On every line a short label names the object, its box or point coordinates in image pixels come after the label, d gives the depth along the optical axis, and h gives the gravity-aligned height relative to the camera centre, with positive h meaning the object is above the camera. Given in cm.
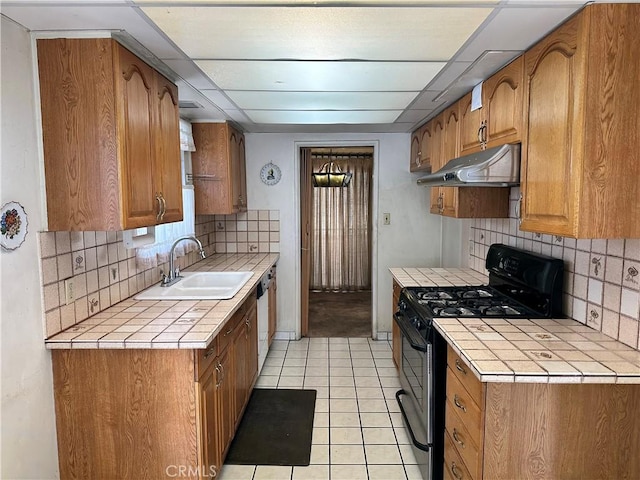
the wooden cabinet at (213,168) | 353 +30
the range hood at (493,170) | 200 +16
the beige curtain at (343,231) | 658 -43
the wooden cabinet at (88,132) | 169 +30
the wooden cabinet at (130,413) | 182 -90
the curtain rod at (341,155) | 647 +75
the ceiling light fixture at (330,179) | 508 +30
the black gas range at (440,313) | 211 -58
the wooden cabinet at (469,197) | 281 +4
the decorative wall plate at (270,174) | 436 +31
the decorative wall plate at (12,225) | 153 -7
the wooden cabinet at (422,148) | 352 +49
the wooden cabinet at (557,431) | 158 -85
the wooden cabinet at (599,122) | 146 +29
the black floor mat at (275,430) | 247 -146
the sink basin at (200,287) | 251 -56
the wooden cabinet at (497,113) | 195 +47
